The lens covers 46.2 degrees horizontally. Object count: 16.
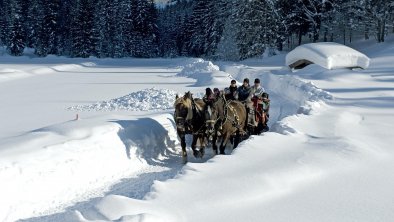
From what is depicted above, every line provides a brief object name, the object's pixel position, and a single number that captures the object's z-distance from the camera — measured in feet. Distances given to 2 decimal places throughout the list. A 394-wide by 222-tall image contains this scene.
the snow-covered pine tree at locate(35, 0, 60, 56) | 277.64
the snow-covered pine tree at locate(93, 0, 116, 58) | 268.62
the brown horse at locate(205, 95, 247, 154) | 39.14
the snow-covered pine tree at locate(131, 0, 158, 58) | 273.33
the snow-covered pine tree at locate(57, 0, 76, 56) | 288.10
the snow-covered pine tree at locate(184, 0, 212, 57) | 255.82
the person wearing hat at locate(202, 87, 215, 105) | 40.81
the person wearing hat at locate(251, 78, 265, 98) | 49.09
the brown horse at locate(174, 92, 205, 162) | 37.50
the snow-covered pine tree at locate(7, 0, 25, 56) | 279.08
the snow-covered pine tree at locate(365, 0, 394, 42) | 163.31
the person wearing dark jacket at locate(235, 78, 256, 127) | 45.66
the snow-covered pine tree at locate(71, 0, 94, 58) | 260.83
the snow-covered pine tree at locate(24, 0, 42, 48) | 285.64
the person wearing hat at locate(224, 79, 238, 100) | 48.58
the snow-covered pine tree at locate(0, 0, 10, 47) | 306.76
